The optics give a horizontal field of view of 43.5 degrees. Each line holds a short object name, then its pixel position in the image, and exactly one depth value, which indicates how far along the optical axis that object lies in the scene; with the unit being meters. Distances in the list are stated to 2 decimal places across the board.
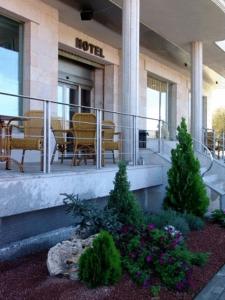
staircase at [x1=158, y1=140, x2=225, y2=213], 6.24
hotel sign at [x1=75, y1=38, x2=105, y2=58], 8.31
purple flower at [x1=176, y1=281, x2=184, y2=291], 3.08
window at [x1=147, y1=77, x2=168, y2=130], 11.27
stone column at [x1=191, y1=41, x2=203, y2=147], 9.24
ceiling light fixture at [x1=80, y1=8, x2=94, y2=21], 7.30
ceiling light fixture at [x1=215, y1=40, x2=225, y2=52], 9.69
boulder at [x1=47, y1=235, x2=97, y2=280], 3.16
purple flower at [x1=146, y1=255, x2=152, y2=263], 3.21
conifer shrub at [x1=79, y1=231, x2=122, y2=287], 2.96
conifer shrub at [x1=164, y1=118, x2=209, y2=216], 5.45
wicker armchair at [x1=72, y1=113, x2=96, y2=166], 5.12
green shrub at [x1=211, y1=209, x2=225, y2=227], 5.48
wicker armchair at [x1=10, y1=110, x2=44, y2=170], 4.19
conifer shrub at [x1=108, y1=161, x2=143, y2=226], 3.64
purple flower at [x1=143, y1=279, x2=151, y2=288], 3.08
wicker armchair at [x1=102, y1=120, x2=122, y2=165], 5.79
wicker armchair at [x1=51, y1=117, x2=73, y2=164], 5.39
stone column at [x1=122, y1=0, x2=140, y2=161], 6.19
